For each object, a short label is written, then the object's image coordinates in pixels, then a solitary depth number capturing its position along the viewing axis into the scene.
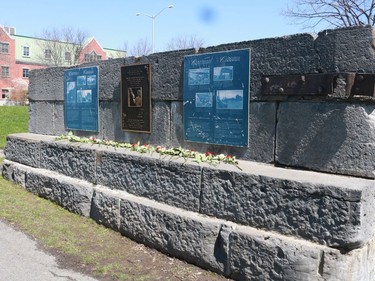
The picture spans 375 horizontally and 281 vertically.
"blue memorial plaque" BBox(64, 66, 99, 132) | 6.49
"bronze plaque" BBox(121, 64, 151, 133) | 5.46
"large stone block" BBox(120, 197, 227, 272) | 3.96
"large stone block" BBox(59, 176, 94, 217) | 5.67
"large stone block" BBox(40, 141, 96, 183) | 5.78
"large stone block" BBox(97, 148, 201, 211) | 4.28
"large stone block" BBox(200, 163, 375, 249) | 3.12
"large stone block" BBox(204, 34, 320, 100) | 3.74
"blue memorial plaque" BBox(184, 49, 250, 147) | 4.27
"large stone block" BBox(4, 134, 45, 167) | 7.12
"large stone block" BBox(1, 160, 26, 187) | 7.33
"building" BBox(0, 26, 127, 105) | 50.81
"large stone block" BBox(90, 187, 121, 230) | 5.10
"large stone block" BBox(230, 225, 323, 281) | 3.25
